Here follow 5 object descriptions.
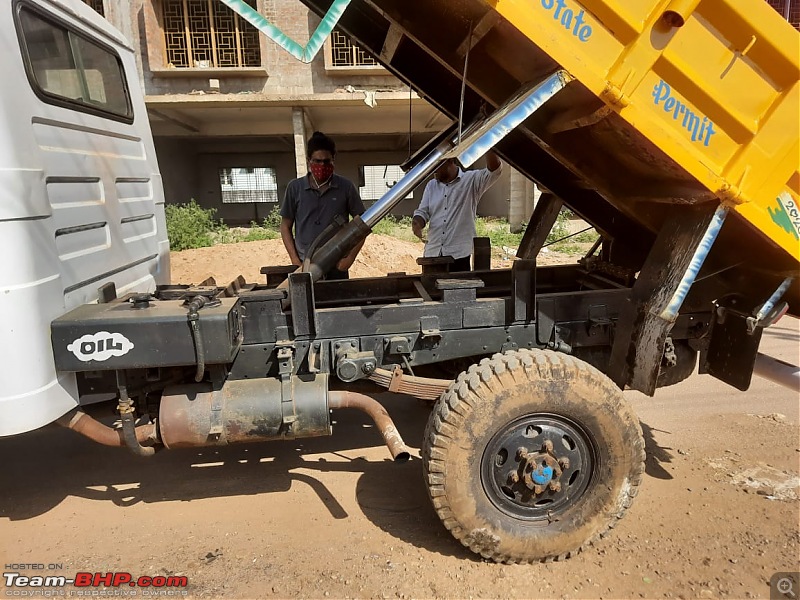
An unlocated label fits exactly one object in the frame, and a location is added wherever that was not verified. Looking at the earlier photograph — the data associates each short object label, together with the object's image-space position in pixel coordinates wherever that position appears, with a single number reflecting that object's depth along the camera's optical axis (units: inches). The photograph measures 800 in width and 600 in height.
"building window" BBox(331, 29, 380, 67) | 540.4
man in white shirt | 195.0
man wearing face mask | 176.7
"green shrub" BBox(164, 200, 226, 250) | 482.9
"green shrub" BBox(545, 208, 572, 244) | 580.0
